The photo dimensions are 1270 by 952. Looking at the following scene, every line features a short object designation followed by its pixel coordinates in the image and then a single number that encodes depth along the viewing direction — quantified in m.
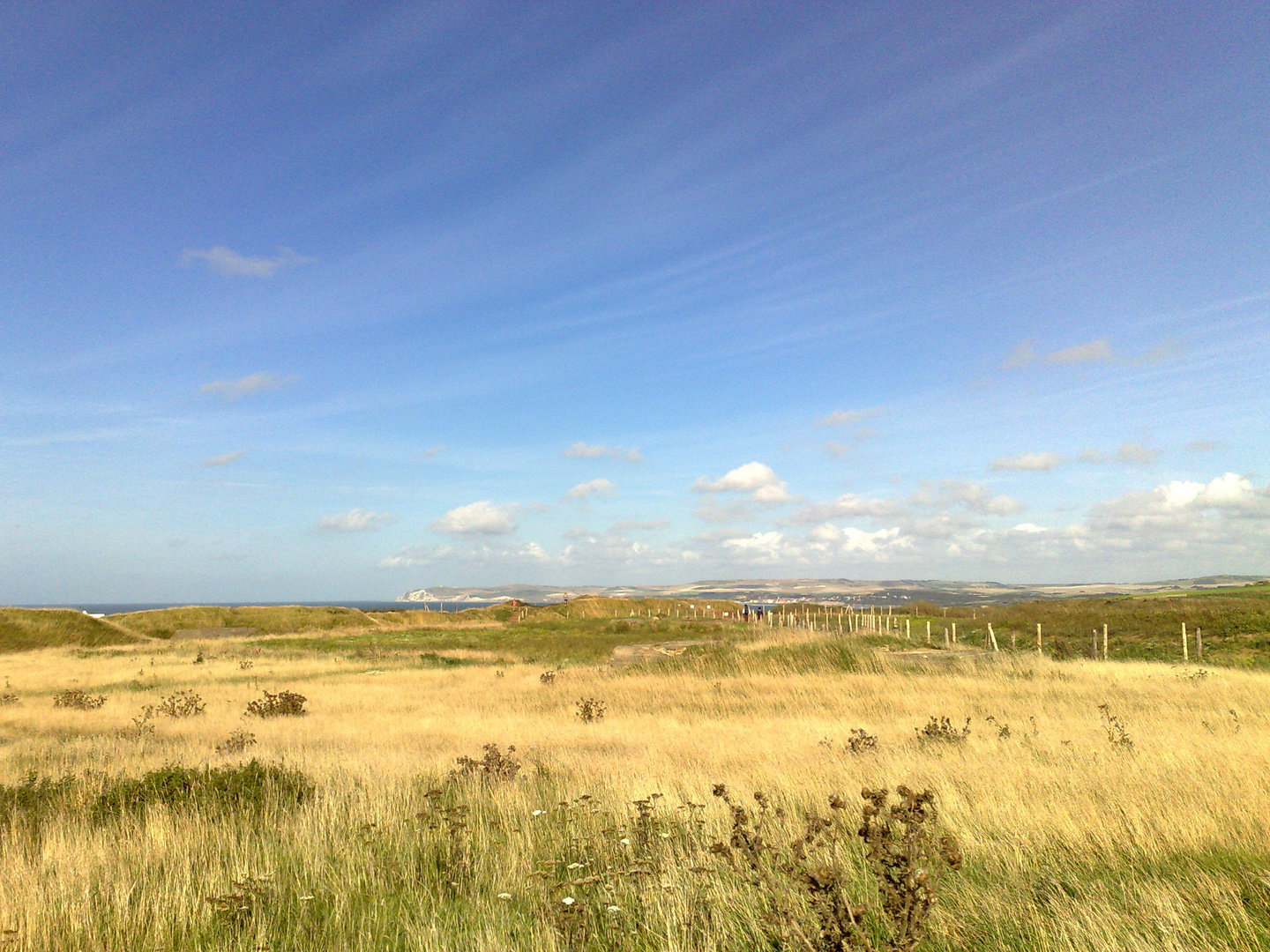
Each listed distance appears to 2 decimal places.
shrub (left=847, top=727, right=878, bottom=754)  11.34
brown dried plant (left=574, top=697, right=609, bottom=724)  17.53
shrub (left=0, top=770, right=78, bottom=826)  8.86
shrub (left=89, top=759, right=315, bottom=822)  9.31
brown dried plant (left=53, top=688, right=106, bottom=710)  22.21
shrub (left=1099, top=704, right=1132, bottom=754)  10.78
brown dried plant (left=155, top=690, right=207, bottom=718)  20.16
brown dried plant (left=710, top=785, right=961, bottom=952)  4.15
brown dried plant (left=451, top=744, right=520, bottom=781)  10.38
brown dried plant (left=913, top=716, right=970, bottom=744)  12.07
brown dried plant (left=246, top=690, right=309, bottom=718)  20.06
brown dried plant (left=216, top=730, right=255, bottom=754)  13.80
